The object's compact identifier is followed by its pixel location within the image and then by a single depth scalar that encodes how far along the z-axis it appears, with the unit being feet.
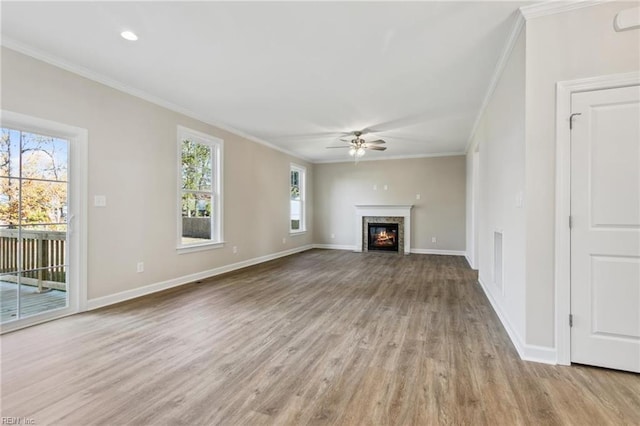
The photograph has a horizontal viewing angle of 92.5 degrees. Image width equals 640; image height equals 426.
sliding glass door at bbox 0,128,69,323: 9.36
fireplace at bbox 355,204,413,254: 26.66
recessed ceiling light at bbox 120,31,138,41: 8.71
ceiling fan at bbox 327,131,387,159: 18.95
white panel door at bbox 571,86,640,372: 6.81
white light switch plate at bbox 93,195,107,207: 11.53
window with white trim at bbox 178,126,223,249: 15.71
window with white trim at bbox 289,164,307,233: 27.17
